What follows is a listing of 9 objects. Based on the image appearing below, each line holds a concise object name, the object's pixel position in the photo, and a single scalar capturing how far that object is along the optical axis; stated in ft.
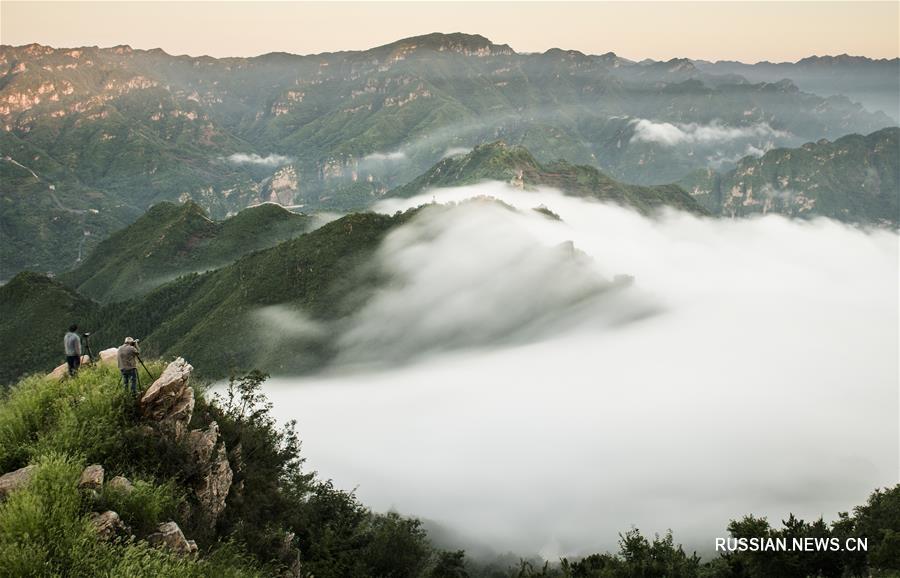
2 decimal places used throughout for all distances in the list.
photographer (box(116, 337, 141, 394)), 81.00
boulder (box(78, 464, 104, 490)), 65.77
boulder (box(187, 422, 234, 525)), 86.61
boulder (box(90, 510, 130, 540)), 60.65
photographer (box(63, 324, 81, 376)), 94.84
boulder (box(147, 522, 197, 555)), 65.00
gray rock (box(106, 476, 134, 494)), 67.51
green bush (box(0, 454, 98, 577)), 53.36
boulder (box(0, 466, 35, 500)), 64.08
